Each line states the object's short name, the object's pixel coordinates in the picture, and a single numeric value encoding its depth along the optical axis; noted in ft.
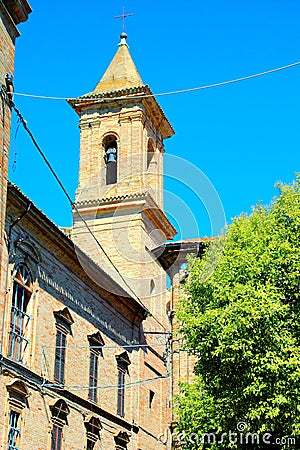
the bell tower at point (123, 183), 118.62
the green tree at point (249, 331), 67.15
